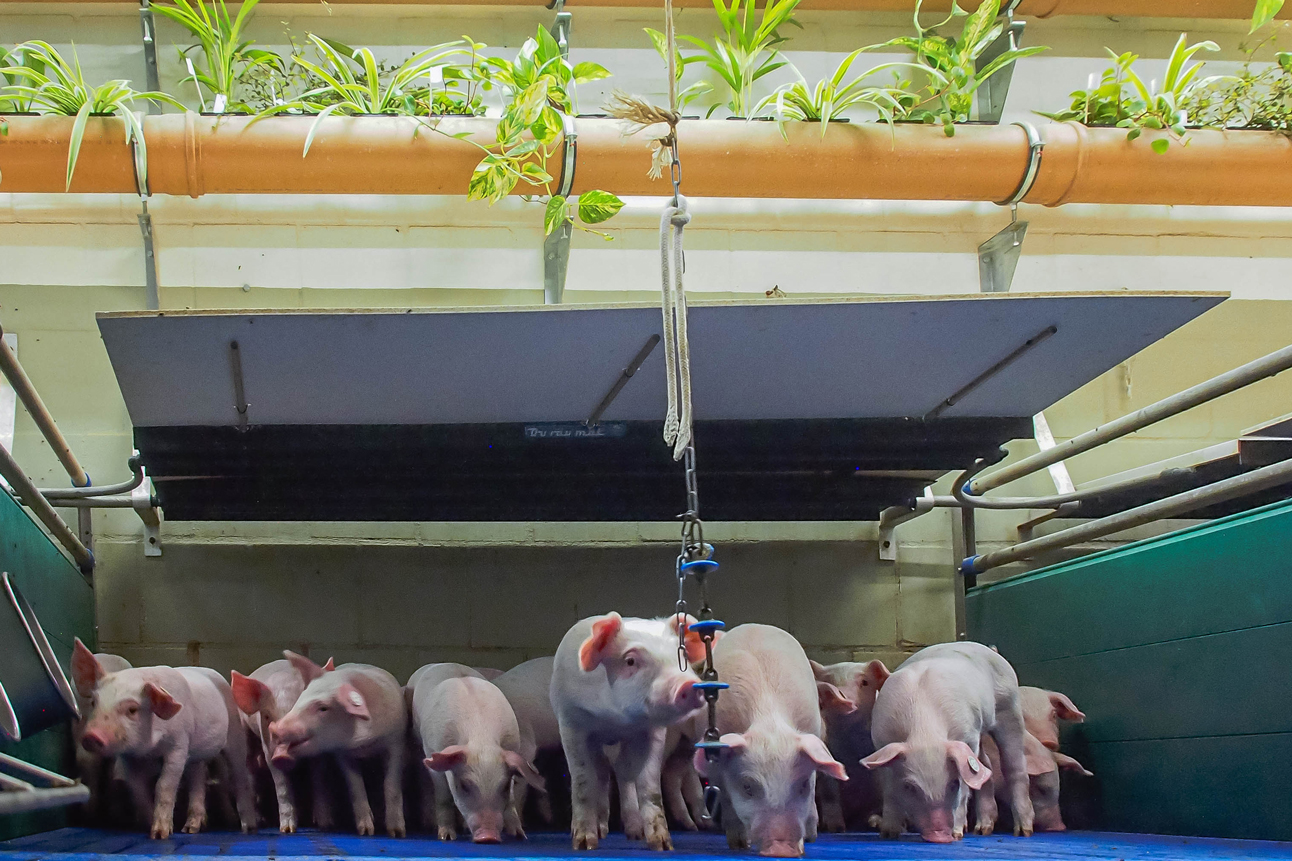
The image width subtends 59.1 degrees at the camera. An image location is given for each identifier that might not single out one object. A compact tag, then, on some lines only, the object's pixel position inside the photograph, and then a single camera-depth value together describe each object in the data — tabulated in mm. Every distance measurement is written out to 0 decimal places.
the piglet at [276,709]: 3689
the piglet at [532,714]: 3812
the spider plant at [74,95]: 4492
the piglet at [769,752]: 2904
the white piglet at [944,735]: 3312
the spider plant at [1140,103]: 5008
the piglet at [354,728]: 3535
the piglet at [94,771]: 3854
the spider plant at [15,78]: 4593
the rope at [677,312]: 2391
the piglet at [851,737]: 3934
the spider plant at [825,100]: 4801
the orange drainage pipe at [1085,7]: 5652
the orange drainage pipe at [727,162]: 4582
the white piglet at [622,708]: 2861
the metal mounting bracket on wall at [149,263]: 5043
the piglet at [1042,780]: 3885
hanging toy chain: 2340
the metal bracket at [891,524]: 4951
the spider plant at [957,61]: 5055
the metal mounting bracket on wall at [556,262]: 4973
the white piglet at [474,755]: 3211
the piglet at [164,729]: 3338
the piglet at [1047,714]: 4004
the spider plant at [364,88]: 4828
